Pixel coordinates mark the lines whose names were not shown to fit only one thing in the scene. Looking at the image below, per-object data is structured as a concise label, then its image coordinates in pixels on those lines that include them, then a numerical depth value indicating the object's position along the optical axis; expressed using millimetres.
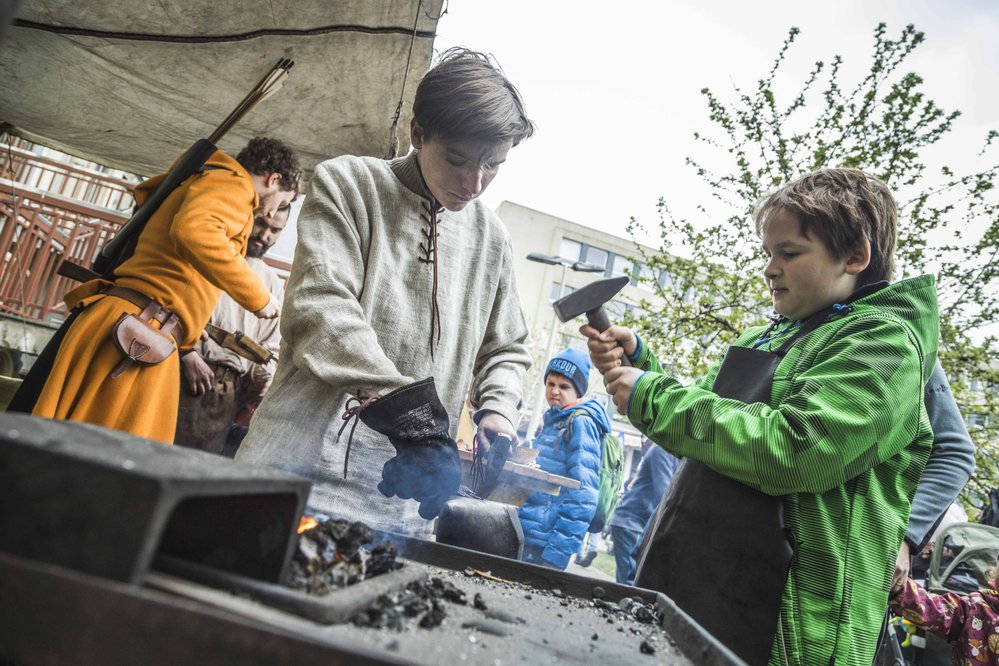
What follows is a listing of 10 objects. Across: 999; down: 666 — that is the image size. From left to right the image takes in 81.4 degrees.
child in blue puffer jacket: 4395
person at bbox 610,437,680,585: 5695
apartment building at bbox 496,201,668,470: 39000
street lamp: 11609
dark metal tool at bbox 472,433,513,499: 2064
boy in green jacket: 1552
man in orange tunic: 2178
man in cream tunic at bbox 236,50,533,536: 1785
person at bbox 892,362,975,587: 2637
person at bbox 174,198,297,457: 3426
